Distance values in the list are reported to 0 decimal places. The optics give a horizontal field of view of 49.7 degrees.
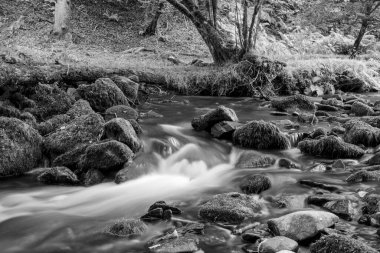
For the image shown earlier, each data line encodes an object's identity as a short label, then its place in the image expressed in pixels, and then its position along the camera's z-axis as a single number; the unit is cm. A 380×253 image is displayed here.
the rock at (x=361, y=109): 993
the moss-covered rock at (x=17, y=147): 630
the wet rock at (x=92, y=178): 596
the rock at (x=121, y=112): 859
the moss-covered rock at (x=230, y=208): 459
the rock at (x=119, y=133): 692
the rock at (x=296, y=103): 1040
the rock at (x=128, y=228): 434
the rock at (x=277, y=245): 379
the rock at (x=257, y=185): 554
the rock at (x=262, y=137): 733
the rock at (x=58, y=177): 595
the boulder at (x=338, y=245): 347
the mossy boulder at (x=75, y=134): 675
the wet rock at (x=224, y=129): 788
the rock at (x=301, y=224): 403
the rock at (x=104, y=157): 620
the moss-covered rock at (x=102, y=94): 925
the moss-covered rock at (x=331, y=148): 680
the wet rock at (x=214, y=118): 832
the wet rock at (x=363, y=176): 563
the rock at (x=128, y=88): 1034
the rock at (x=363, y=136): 739
